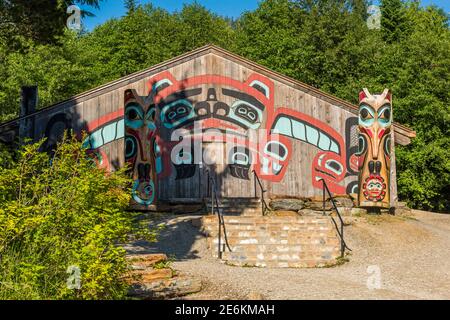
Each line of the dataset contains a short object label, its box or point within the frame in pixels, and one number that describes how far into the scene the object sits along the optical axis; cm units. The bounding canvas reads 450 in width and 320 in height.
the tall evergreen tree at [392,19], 3825
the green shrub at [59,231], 693
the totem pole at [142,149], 1708
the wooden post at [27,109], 1934
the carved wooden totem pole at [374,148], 1780
